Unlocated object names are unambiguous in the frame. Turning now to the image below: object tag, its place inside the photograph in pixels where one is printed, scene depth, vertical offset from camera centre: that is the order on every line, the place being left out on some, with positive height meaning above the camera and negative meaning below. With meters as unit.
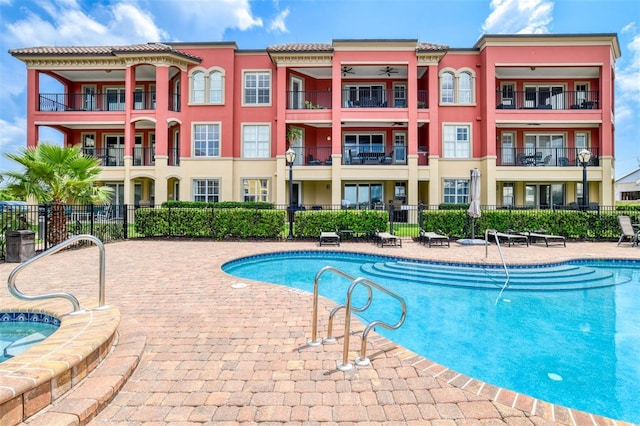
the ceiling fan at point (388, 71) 21.08 +9.43
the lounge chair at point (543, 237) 12.79 -0.86
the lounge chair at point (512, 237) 12.48 -0.87
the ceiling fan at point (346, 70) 20.99 +9.46
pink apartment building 20.02 +6.28
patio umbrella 12.09 +0.81
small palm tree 10.20 +1.19
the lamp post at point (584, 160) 15.09 +2.65
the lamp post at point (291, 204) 14.17 +0.47
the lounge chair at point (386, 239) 12.27 -0.95
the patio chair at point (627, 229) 12.67 -0.54
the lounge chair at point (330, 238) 12.60 -0.92
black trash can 8.85 -0.82
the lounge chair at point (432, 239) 12.38 -0.91
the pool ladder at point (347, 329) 3.22 -1.25
